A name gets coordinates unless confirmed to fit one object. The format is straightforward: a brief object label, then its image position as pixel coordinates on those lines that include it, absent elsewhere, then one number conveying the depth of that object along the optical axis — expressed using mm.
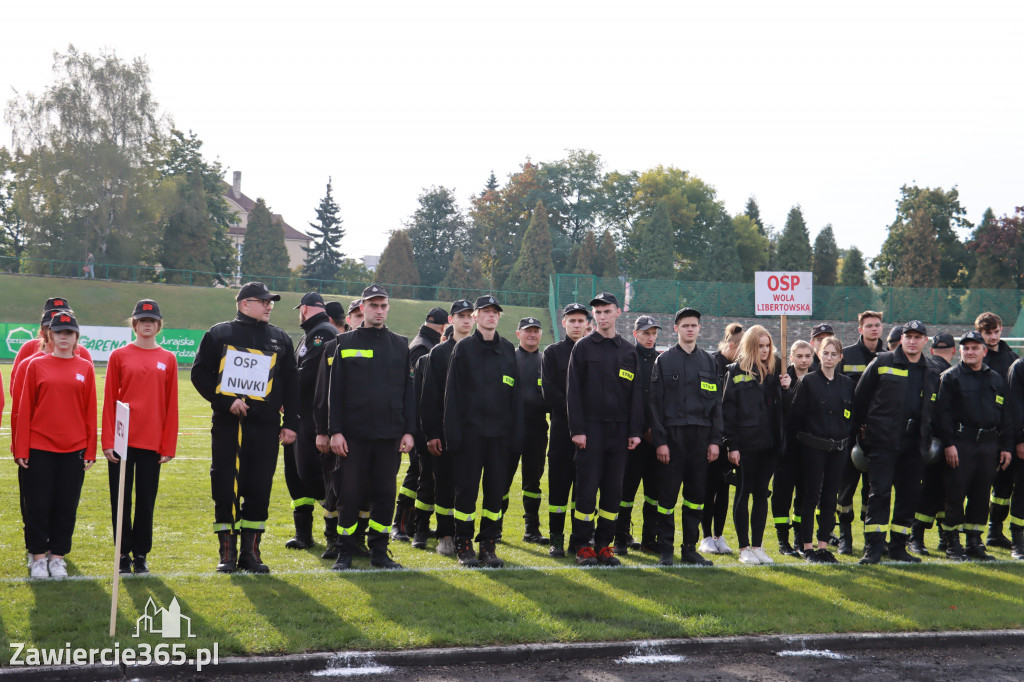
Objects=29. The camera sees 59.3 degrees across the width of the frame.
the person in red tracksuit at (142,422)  6848
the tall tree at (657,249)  70250
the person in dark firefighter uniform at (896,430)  8148
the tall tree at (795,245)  71625
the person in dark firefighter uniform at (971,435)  8555
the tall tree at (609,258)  72000
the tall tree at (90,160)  55681
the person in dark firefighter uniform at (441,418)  7961
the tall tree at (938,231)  66938
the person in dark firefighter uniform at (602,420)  7688
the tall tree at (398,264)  71250
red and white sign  15758
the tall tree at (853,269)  67125
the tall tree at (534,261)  68562
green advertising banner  36825
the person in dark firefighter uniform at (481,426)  7543
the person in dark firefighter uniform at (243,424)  6895
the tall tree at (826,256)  71688
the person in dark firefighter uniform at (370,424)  7180
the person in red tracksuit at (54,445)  6668
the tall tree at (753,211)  89500
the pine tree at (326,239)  85000
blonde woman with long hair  7996
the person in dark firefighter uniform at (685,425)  7820
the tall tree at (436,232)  88062
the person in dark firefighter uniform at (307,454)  8125
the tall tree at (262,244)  66812
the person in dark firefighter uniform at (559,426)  8266
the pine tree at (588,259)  71562
